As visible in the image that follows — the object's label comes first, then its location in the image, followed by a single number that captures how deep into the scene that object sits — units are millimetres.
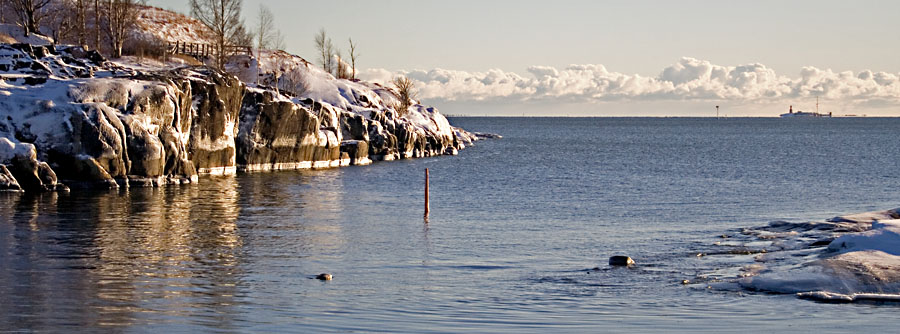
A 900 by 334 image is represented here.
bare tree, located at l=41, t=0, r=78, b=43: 94188
